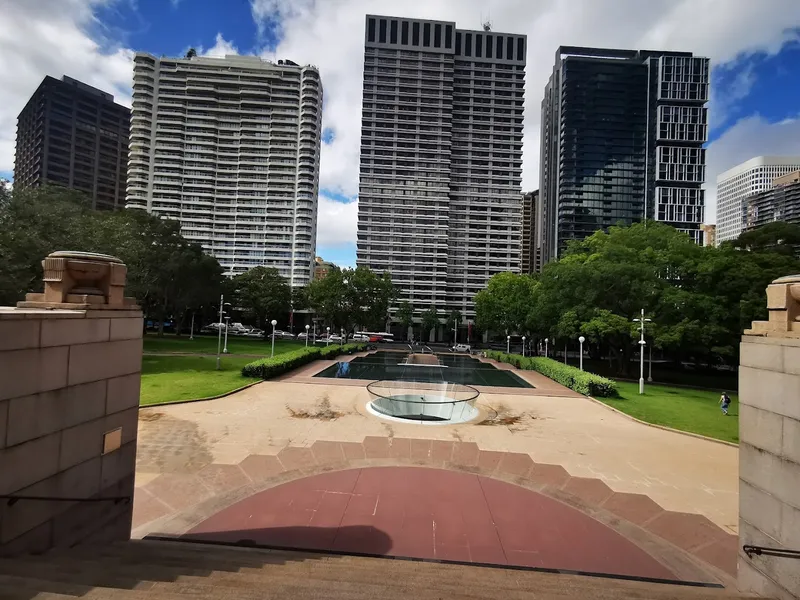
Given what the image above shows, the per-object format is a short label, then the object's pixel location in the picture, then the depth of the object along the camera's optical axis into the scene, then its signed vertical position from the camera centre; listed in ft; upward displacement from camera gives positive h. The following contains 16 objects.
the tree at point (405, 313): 206.08 -1.45
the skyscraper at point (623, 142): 315.37 +138.10
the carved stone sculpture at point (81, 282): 17.44 +0.76
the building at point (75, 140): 289.12 +116.24
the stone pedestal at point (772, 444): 14.46 -4.57
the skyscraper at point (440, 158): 248.73 +95.73
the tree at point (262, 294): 170.60 +4.88
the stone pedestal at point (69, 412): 14.73 -4.70
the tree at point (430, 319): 218.38 -4.35
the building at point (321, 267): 323.16 +37.58
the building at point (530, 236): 395.75 +77.55
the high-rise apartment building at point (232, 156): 252.62 +92.61
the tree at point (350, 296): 151.02 +4.50
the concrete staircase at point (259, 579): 11.30 -9.32
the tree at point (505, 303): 144.87 +3.99
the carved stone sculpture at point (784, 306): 14.60 +0.61
